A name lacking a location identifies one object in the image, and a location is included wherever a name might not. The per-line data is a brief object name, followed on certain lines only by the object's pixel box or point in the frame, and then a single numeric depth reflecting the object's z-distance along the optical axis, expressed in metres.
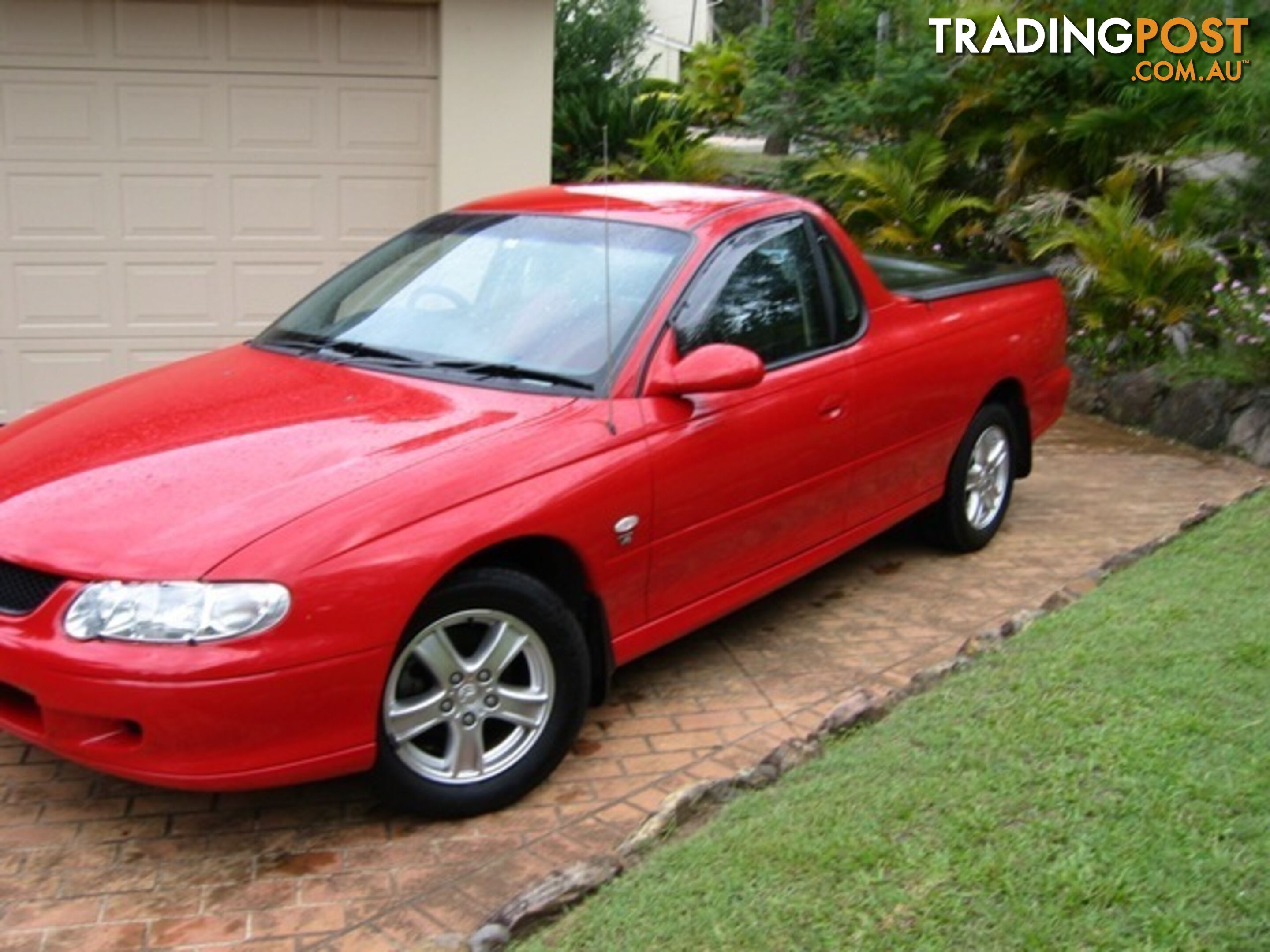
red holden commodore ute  3.78
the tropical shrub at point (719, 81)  26.33
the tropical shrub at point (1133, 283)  10.17
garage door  9.11
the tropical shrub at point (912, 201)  12.18
